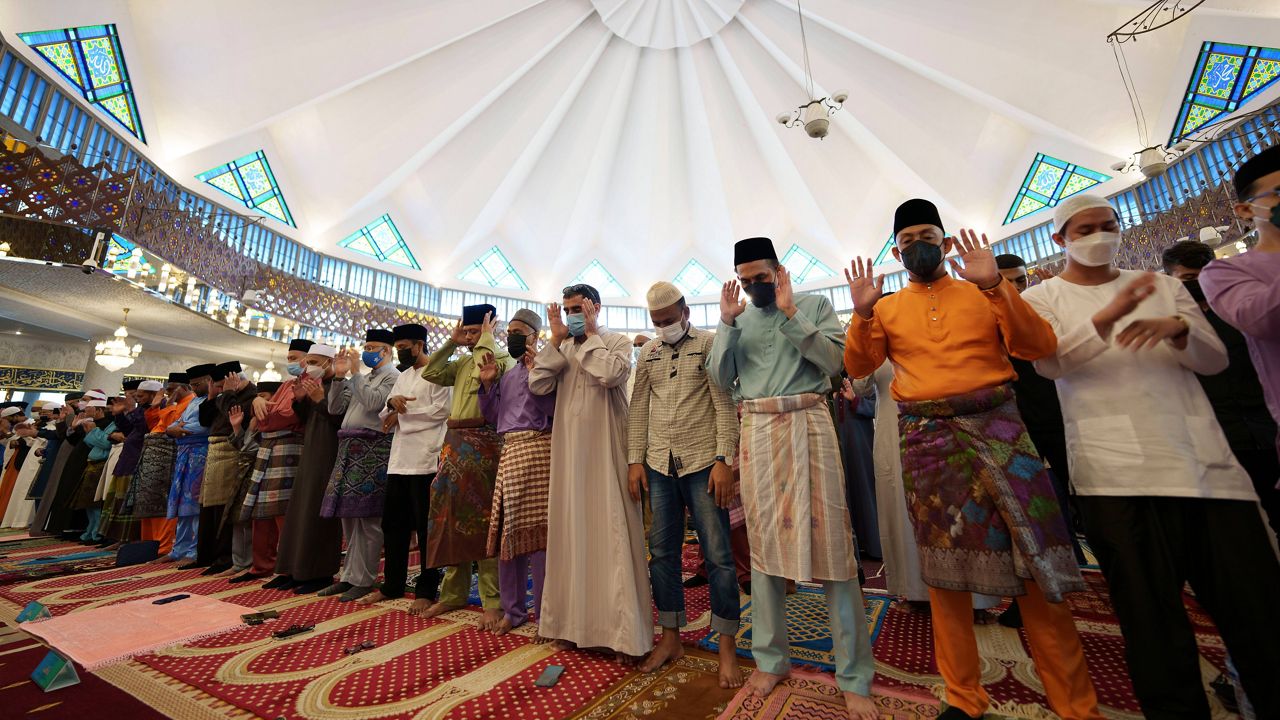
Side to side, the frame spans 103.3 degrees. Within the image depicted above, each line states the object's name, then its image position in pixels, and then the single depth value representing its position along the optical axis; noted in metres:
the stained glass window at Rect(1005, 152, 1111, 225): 12.09
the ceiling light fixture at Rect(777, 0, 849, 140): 8.82
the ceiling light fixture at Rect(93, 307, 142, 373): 8.05
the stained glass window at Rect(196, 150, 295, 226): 11.86
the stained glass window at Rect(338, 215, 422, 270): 15.39
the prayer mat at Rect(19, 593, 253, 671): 1.94
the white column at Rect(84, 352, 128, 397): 9.57
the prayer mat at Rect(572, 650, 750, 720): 1.52
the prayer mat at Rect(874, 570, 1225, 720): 1.47
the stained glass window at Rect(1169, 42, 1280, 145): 8.52
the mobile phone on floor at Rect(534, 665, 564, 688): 1.71
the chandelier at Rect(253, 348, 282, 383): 10.48
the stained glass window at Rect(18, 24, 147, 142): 7.93
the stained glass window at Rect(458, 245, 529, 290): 18.08
